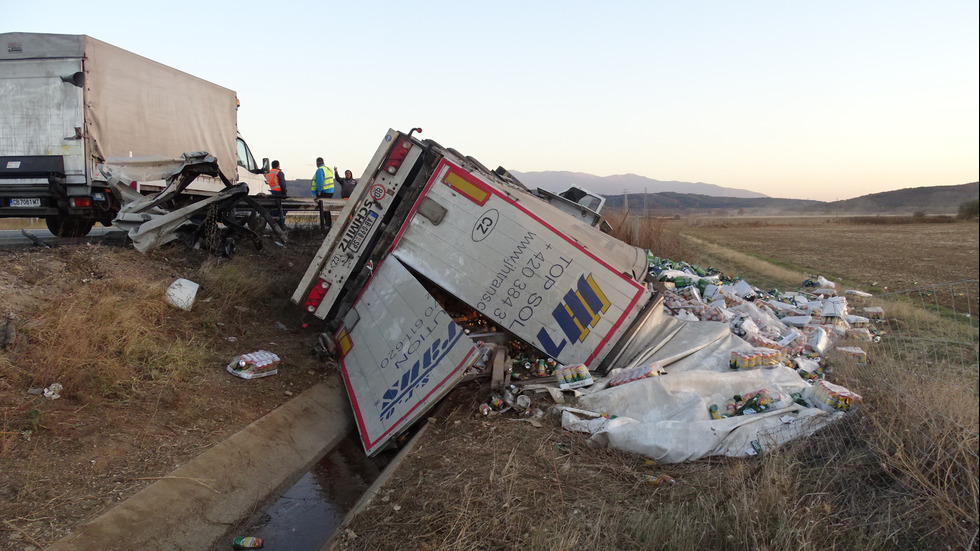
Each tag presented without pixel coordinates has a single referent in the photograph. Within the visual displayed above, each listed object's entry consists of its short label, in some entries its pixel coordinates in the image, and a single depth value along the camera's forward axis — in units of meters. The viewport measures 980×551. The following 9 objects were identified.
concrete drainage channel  3.68
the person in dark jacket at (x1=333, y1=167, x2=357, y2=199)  13.48
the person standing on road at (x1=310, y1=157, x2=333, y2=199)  12.38
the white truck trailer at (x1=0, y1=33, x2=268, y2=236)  8.14
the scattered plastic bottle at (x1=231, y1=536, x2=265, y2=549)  3.87
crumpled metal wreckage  7.32
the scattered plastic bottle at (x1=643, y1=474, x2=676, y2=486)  3.67
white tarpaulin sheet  4.05
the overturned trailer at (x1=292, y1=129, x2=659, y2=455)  5.42
